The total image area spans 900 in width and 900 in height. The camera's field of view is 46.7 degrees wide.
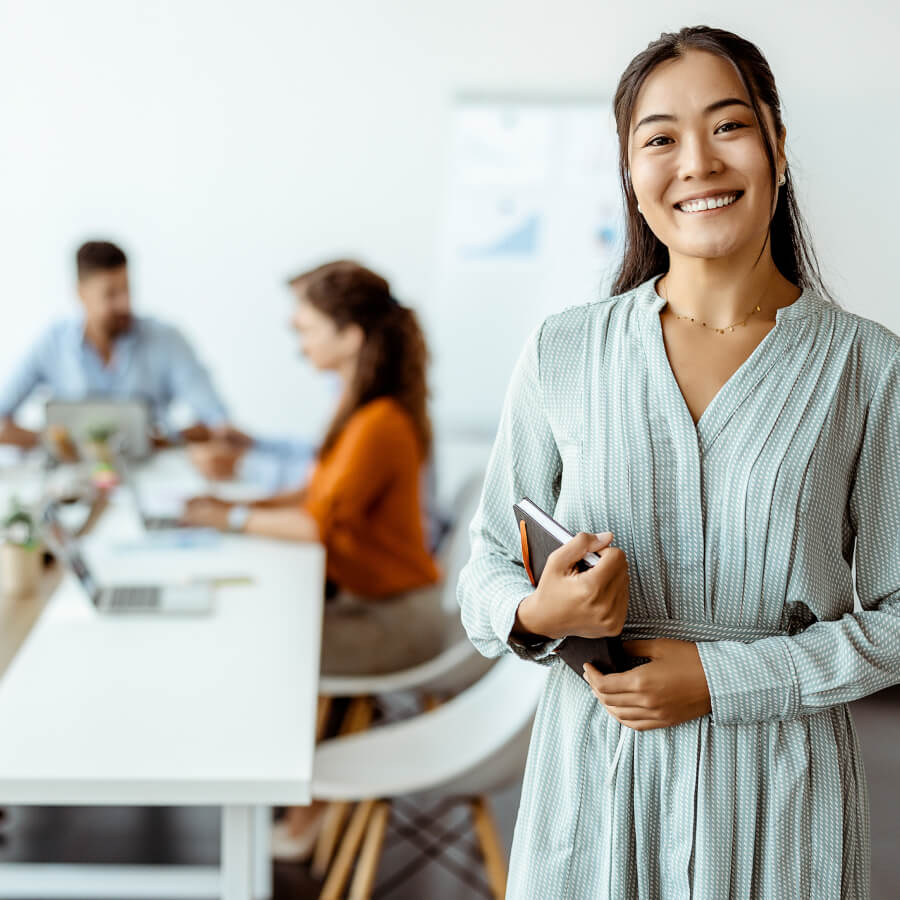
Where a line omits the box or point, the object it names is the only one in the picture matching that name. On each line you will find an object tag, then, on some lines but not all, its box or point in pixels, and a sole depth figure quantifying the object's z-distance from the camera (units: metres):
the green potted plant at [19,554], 2.27
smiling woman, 1.01
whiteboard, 3.60
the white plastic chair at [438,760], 1.88
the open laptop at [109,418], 3.36
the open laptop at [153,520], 2.75
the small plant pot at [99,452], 3.38
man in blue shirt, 3.70
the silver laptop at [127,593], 2.05
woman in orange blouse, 2.49
